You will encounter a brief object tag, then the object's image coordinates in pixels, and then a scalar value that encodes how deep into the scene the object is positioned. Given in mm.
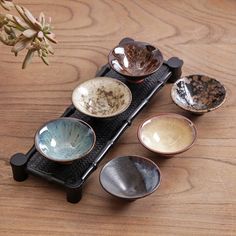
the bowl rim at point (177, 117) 1149
